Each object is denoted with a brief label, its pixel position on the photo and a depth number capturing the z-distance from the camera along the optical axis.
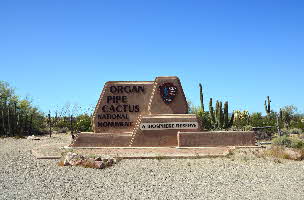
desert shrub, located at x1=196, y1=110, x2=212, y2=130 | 22.16
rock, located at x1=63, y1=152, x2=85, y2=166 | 11.19
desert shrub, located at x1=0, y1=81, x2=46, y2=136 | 27.00
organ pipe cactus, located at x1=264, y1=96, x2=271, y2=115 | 27.96
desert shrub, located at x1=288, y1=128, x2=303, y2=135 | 21.67
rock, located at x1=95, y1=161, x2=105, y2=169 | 10.78
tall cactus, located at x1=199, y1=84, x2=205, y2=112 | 24.37
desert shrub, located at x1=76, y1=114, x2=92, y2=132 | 23.82
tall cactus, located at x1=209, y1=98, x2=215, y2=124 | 22.11
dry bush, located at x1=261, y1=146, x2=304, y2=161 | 12.34
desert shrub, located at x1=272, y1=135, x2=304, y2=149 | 14.67
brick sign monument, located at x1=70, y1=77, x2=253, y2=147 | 14.60
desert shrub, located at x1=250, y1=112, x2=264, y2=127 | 23.33
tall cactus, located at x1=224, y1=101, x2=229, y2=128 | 21.18
